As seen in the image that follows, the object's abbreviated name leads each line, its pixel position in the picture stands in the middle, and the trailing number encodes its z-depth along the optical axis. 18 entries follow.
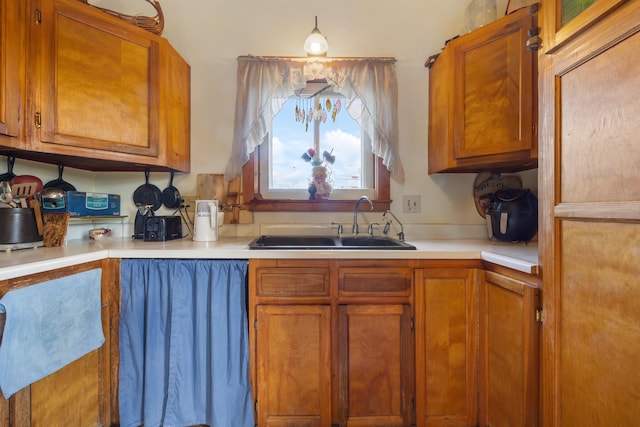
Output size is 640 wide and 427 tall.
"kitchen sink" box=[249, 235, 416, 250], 1.61
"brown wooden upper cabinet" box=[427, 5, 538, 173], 1.30
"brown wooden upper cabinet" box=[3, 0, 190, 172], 1.21
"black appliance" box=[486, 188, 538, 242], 1.50
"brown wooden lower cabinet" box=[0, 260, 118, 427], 0.94
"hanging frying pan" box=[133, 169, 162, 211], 1.83
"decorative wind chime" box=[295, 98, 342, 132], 1.84
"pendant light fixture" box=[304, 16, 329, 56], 1.66
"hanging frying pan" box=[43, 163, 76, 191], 1.60
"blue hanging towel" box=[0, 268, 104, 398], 0.90
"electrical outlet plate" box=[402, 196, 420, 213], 1.85
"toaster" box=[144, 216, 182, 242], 1.59
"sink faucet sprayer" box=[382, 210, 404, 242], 1.67
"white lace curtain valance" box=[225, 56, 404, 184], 1.75
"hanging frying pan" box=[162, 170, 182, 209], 1.83
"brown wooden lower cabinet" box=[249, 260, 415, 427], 1.27
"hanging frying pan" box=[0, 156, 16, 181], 1.38
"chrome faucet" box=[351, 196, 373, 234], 1.70
